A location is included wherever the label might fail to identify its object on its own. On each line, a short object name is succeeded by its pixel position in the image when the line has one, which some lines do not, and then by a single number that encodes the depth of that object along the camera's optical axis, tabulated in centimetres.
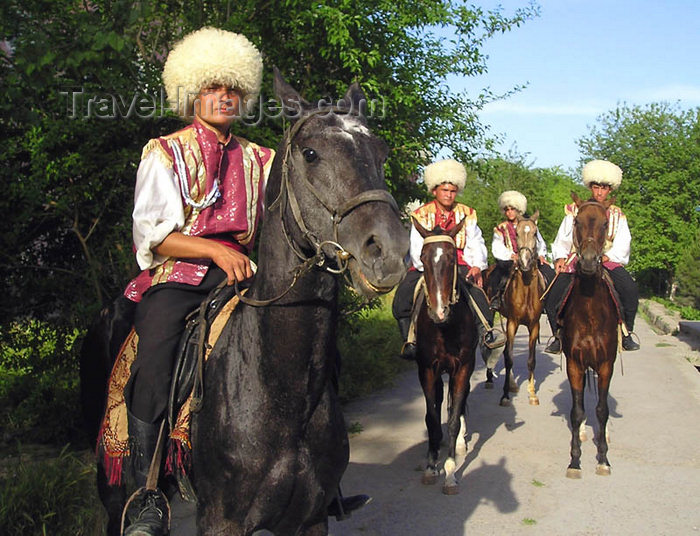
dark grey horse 287
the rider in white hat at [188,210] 333
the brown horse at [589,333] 743
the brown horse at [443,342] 689
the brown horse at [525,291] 1187
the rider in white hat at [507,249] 1261
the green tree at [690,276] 2562
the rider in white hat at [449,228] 810
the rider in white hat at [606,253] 824
